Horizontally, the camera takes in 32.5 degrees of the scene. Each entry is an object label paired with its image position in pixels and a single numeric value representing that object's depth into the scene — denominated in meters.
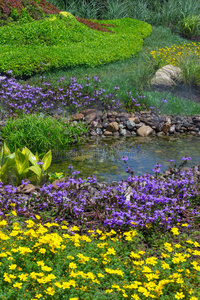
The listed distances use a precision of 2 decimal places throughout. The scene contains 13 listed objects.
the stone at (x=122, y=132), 8.22
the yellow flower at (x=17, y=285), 2.32
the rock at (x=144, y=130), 8.28
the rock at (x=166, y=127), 8.49
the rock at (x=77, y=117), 8.30
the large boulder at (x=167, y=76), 10.95
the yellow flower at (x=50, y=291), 2.32
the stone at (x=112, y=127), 8.15
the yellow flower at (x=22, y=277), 2.39
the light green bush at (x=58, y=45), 10.97
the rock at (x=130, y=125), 8.34
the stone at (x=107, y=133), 8.12
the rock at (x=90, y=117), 8.26
